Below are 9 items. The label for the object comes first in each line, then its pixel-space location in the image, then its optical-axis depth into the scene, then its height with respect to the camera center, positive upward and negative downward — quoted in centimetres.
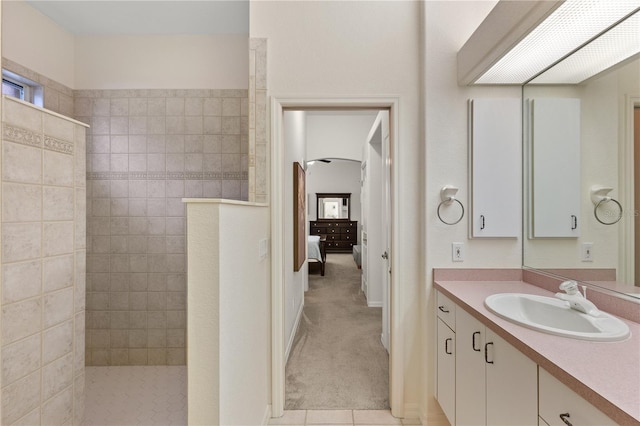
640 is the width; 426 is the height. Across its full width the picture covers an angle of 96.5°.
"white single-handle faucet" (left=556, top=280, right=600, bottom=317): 121 -38
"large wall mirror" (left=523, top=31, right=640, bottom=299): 125 +17
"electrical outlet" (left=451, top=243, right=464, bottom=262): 188 -25
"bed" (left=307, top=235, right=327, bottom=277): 599 -79
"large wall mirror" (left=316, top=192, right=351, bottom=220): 962 +26
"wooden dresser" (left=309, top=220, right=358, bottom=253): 944 -61
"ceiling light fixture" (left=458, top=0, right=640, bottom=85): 119 +85
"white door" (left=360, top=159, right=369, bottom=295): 466 +13
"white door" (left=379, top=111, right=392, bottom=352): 282 -40
